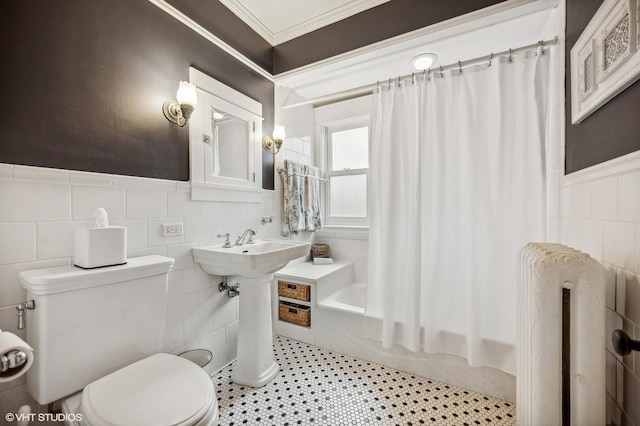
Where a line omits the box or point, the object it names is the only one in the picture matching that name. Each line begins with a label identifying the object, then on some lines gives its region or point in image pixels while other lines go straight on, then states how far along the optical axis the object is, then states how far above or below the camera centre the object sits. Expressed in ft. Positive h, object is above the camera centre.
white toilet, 2.79 -1.88
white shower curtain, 4.77 +0.16
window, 9.38 +1.43
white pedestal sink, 5.12 -2.16
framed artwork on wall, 2.38 +1.72
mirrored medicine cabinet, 5.32 +1.57
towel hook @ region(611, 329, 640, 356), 2.07 -1.10
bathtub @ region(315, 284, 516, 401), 5.04 -3.27
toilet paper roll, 2.16 -1.20
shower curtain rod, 4.67 +2.98
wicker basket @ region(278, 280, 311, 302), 6.88 -2.20
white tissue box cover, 3.40 -0.48
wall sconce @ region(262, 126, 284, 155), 7.11 +1.98
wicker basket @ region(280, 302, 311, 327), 6.90 -2.85
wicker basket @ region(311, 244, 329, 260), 9.02 -1.39
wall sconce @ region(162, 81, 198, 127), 4.63 +1.95
